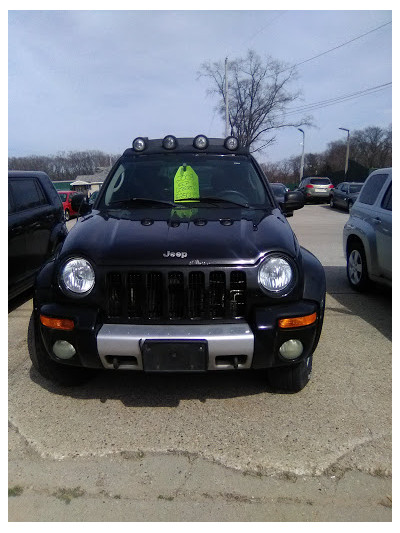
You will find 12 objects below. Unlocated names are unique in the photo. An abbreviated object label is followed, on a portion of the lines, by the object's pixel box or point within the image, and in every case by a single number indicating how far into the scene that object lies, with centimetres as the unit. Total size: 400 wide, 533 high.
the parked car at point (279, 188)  2024
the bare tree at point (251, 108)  3516
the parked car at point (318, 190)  2452
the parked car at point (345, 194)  1886
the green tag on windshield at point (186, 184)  345
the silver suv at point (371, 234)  470
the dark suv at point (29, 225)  482
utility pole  2840
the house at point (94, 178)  6514
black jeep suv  237
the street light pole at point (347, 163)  3879
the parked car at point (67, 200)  2039
